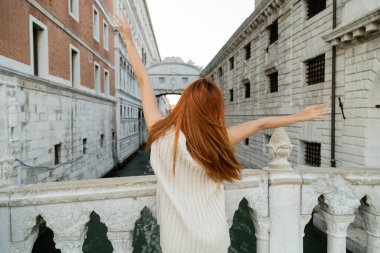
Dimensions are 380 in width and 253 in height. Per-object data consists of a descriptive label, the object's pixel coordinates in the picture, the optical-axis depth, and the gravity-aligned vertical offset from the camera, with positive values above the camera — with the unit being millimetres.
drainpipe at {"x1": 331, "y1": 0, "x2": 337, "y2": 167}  8867 +490
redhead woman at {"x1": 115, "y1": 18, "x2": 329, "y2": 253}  1303 -242
